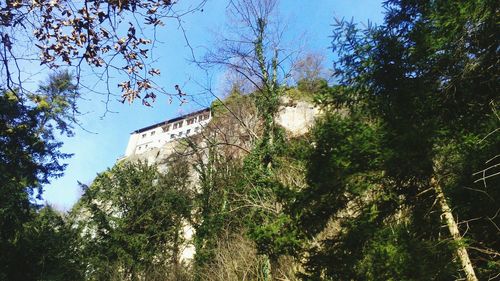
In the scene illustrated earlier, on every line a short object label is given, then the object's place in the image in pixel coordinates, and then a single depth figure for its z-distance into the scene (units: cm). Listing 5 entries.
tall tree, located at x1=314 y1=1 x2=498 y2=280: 552
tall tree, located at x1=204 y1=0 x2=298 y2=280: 1349
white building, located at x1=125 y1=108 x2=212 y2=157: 5872
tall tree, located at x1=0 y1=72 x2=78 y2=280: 1475
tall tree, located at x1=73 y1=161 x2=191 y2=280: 1955
